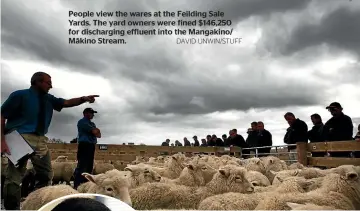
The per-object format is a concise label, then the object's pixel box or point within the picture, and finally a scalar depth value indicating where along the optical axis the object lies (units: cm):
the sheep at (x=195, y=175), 635
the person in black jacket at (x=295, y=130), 875
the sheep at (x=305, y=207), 322
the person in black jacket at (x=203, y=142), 1633
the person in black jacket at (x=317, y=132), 786
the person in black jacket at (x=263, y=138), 1070
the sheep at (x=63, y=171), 1094
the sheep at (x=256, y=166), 743
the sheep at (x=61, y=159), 1174
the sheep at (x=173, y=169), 768
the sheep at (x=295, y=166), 711
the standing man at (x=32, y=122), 410
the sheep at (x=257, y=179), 623
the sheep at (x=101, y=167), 1132
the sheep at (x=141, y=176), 635
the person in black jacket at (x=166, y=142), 1549
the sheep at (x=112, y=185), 428
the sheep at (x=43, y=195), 417
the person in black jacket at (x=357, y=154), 632
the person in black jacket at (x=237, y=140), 1314
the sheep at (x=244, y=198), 446
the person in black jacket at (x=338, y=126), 693
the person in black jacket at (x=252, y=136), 1123
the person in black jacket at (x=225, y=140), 1452
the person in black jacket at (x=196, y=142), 1620
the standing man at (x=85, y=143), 792
